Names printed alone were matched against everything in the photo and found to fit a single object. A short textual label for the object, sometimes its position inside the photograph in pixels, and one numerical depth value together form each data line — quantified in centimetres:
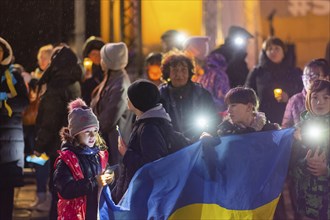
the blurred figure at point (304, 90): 902
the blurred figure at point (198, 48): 1061
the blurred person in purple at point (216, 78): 1013
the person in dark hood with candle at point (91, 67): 1104
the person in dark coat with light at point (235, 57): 1172
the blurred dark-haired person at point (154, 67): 1080
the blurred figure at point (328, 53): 1164
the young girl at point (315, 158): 779
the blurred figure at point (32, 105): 1193
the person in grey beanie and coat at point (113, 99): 912
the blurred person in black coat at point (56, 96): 970
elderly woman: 858
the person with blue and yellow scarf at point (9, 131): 867
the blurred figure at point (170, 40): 1186
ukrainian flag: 647
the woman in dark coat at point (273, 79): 1023
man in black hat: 663
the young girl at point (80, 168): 684
